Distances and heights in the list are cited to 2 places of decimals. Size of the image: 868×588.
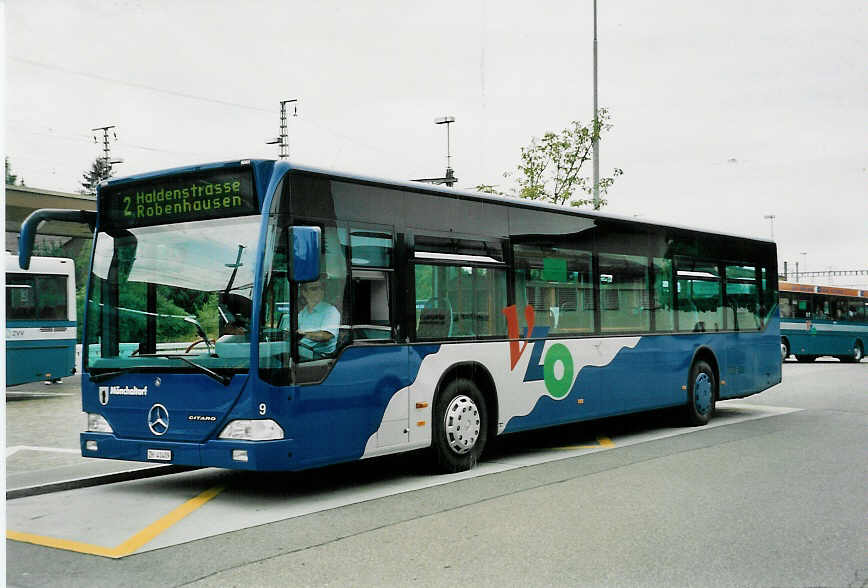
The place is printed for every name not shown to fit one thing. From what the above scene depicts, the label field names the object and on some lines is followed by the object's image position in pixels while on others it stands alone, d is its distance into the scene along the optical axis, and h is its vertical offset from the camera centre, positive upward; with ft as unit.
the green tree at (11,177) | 249.65 +39.18
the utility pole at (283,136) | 140.05 +27.34
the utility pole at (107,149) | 229.35 +45.64
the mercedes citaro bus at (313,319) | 27.04 +0.12
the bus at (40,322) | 70.03 +0.31
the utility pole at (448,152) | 127.65 +23.02
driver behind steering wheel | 27.53 -0.01
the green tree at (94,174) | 316.60 +48.54
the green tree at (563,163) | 85.51 +13.66
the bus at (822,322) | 120.26 -0.40
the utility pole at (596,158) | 83.10 +13.84
